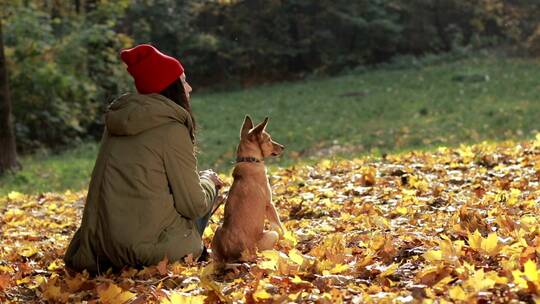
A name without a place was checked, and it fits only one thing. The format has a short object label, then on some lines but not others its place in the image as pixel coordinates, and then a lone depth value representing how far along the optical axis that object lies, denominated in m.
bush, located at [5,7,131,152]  32.72
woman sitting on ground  8.14
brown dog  8.05
